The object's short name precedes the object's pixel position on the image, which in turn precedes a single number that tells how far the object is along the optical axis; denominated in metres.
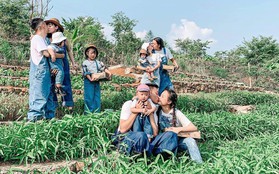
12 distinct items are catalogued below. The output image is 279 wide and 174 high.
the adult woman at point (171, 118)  3.93
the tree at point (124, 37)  18.57
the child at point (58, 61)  4.99
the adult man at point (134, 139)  3.56
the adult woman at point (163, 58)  6.08
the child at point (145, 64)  5.96
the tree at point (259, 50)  21.73
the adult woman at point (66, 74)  5.33
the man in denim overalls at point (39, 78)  4.59
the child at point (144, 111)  3.78
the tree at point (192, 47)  27.62
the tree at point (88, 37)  13.96
